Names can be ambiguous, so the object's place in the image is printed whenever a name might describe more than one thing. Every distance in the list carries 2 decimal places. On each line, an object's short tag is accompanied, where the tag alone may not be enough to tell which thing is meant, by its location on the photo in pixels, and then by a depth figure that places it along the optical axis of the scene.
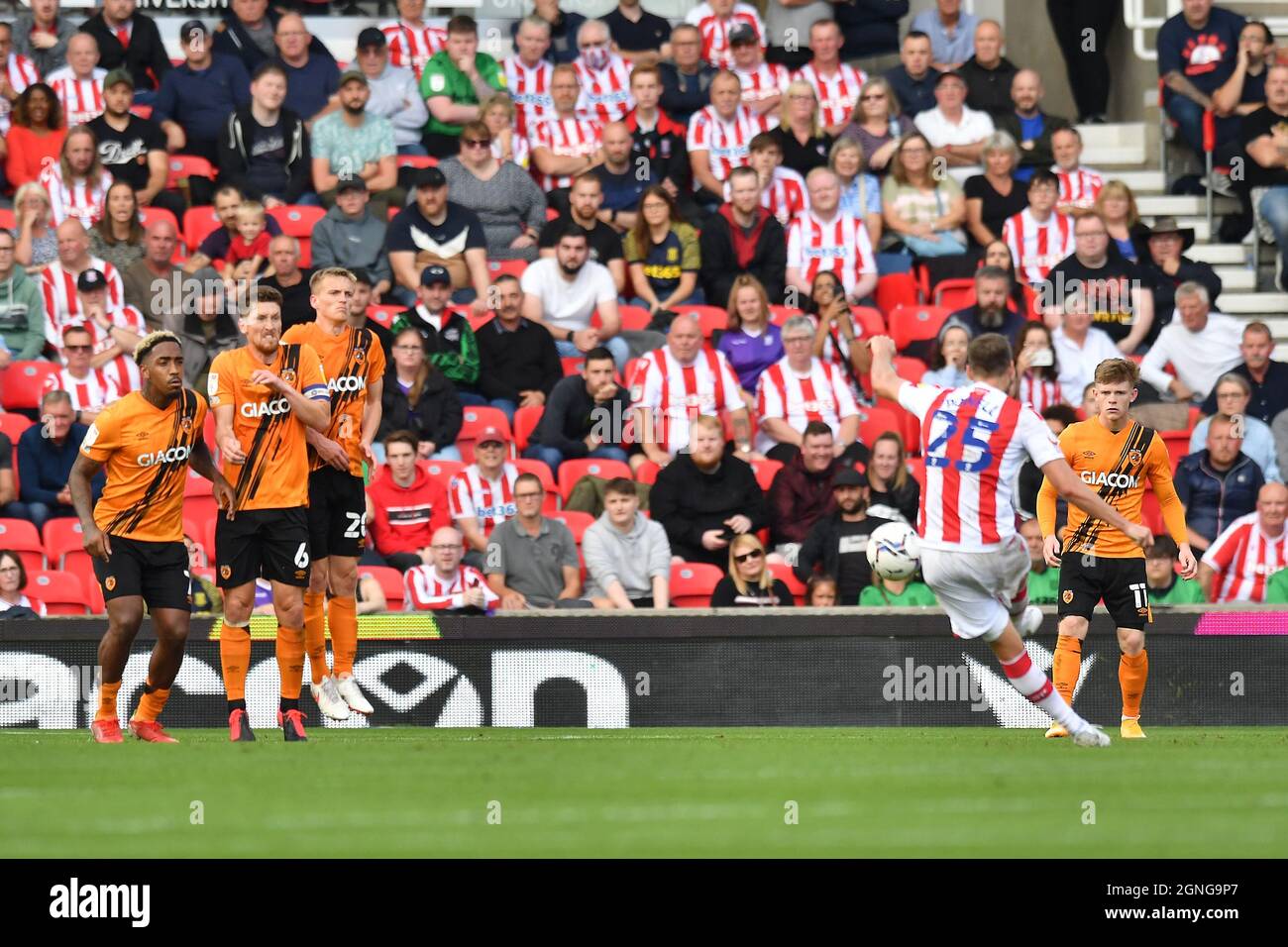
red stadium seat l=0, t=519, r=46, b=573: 14.08
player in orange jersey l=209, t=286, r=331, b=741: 10.16
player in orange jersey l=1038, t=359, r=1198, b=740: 10.88
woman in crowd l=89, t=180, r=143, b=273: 15.95
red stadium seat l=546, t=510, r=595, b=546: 14.70
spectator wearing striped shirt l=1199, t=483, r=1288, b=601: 14.20
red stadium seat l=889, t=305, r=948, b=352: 16.67
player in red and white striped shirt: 9.83
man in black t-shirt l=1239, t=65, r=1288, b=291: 18.23
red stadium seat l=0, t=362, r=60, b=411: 15.14
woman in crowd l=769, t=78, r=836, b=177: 18.02
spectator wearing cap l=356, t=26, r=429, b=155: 17.75
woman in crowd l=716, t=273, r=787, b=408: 16.20
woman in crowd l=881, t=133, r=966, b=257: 17.72
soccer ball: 10.60
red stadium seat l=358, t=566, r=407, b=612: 13.93
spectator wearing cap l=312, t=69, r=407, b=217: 17.05
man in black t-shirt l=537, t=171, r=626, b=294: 16.81
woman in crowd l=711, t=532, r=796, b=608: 14.09
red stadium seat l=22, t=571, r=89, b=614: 13.68
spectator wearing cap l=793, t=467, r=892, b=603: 14.18
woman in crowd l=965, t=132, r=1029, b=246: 17.88
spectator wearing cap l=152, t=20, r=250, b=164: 17.41
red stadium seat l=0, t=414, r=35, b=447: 14.66
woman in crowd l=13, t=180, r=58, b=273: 15.87
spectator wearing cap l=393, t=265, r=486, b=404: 15.68
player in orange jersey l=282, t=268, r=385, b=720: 10.45
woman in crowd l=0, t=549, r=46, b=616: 13.27
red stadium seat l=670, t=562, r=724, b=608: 14.65
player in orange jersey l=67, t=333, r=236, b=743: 10.20
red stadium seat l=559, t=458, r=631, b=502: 15.32
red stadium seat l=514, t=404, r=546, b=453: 15.77
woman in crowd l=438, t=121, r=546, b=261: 17.06
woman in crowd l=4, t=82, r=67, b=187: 16.75
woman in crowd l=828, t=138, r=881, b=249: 17.45
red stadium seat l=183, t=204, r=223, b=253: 16.66
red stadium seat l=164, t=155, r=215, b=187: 17.28
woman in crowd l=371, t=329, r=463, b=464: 15.13
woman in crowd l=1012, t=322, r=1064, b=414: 15.54
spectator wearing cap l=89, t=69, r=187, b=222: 16.64
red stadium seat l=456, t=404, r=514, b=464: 15.55
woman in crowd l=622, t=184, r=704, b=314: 16.88
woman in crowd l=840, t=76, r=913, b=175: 18.16
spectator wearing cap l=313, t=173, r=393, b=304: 16.25
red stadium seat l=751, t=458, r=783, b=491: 15.48
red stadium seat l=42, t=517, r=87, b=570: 14.27
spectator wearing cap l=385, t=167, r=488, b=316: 16.31
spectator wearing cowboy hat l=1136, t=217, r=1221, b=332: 17.36
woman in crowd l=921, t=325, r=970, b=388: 15.52
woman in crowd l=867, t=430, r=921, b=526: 14.68
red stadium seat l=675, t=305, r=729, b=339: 16.62
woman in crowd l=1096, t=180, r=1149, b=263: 17.70
